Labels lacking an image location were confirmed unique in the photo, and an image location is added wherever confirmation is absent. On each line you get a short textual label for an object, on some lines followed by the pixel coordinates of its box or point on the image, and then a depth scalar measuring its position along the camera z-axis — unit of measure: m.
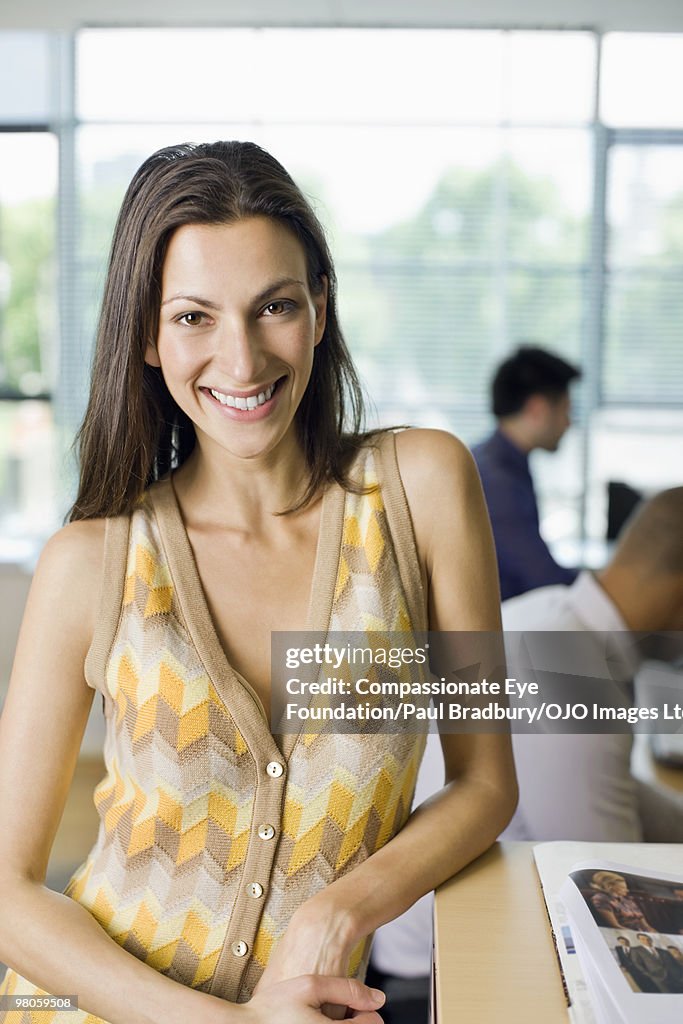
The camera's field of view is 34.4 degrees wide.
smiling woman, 1.03
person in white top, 1.36
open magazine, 0.77
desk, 0.81
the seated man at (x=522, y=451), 2.78
